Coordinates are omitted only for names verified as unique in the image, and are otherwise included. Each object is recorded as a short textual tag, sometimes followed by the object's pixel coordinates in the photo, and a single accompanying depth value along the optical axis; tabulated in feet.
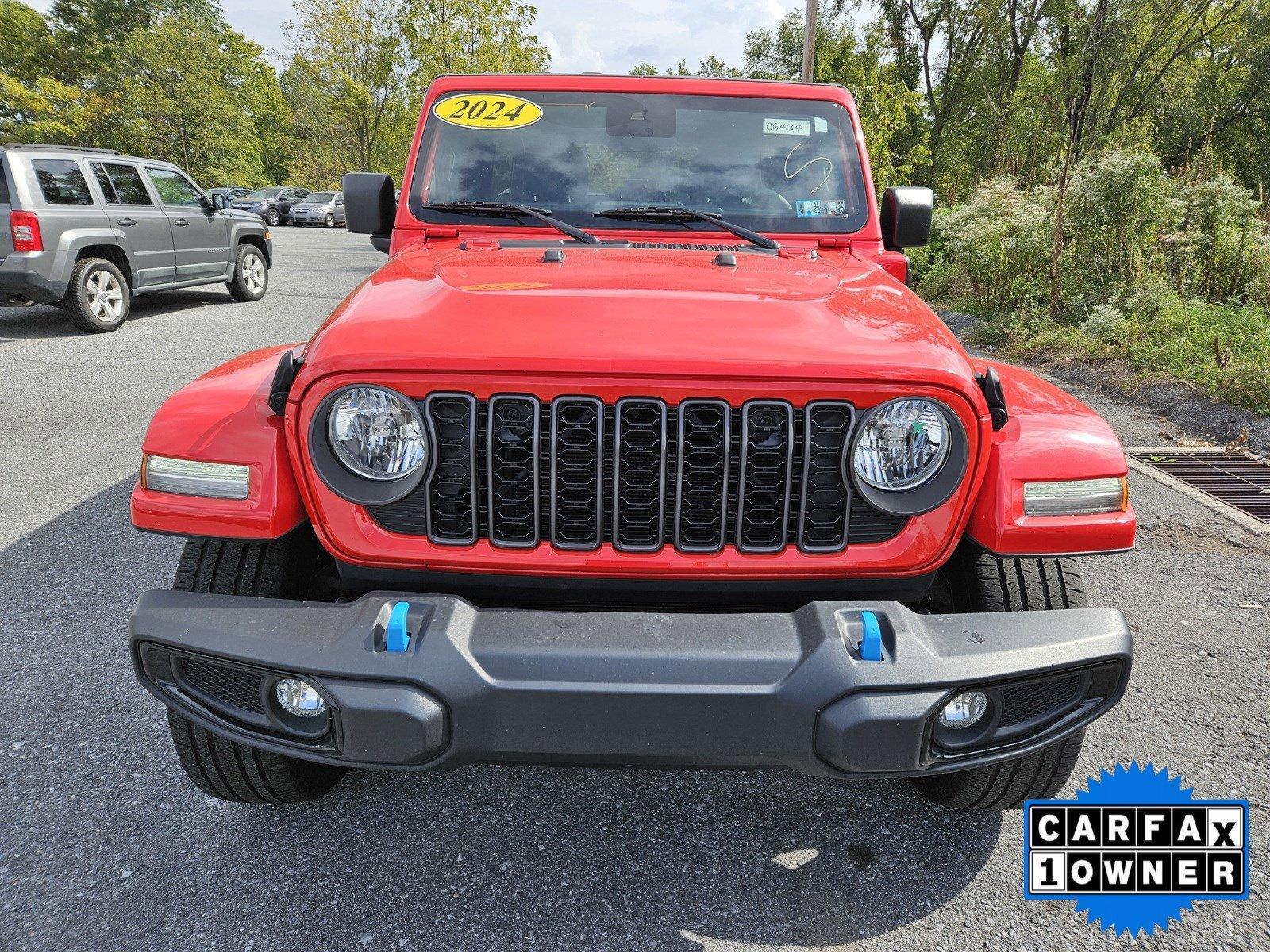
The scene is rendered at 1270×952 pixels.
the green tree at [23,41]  128.77
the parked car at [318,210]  106.11
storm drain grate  16.16
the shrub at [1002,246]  31.76
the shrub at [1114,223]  28.17
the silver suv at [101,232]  28.50
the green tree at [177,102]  109.60
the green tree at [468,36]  104.99
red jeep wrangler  5.51
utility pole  56.08
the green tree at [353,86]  127.75
